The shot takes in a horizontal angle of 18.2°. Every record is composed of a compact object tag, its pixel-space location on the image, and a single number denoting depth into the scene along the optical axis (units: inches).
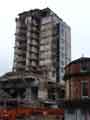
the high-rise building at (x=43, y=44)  4328.2
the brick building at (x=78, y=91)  1422.2
